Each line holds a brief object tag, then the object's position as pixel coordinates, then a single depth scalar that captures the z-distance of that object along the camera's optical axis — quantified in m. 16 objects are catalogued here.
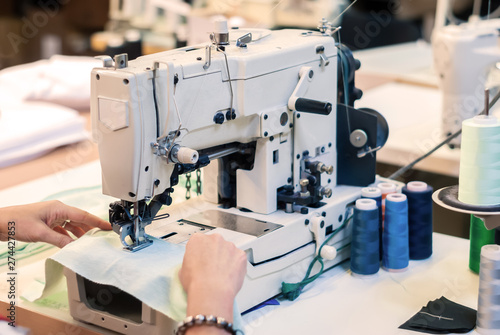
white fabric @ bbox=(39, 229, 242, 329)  1.74
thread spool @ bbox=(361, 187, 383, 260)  2.01
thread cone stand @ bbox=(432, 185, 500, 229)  1.78
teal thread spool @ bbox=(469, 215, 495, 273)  1.96
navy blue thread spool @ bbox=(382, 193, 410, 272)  1.97
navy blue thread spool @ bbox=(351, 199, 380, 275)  1.95
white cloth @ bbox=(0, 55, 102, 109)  2.72
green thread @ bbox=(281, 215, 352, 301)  1.91
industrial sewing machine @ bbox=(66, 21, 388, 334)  1.77
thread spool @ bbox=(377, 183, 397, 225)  2.07
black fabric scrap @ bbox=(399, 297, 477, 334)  1.82
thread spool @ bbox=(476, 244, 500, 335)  1.78
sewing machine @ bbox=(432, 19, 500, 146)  2.57
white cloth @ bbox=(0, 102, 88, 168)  2.45
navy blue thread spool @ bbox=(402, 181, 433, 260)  2.02
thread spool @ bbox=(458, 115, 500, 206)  1.77
